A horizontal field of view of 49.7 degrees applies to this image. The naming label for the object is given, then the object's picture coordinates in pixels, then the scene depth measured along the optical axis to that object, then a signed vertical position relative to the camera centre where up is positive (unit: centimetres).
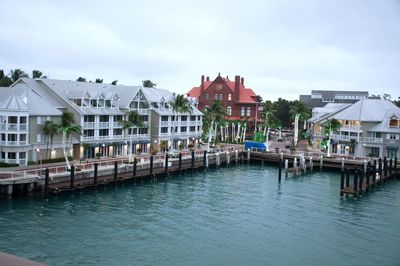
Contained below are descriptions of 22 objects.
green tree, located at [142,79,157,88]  13488 +1208
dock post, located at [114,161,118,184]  5397 -640
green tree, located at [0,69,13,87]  8900 +739
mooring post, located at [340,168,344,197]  5436 -666
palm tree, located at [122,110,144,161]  6808 +8
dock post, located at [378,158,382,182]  6519 -589
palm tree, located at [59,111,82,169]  5650 -105
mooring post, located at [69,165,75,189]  4700 -642
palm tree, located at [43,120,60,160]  5741 -131
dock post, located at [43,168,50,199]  4412 -674
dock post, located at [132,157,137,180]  5697 -614
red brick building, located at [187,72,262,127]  11800 +727
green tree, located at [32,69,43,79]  9588 +975
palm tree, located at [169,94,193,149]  7744 +324
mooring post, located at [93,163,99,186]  5069 -635
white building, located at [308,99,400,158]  8056 +5
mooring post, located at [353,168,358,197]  5314 -656
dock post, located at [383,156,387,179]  6712 -582
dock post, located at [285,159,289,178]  6805 -687
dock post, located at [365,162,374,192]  5951 -631
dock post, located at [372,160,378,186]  6223 -627
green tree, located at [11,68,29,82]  9458 +947
